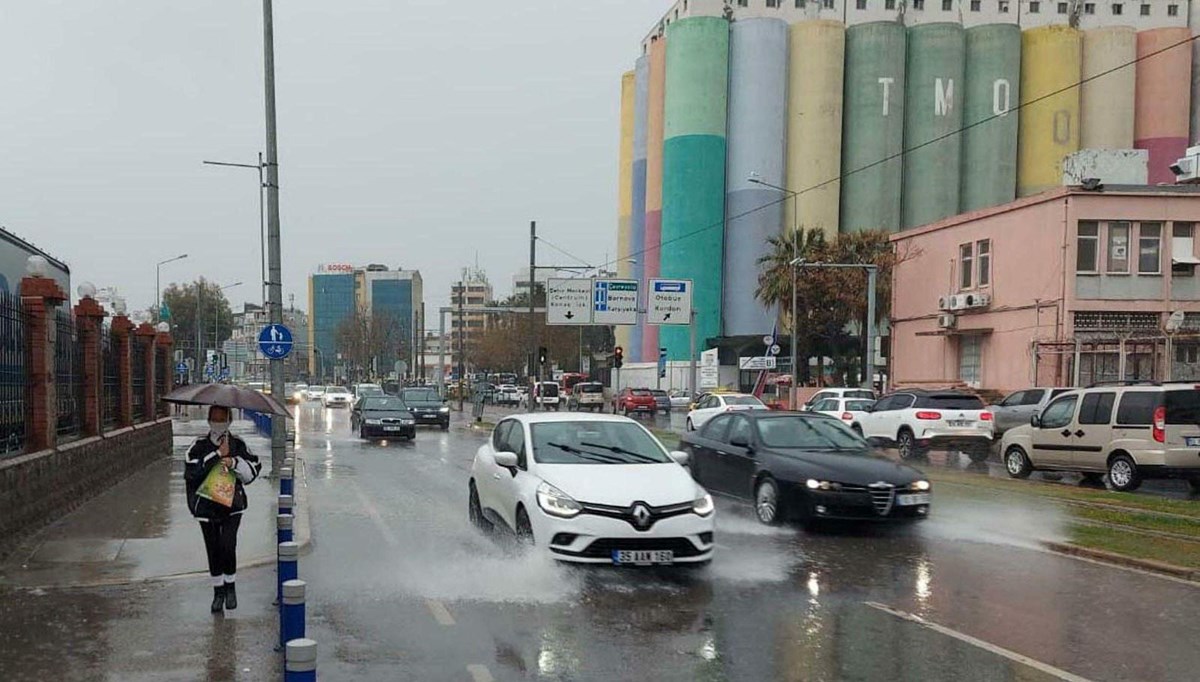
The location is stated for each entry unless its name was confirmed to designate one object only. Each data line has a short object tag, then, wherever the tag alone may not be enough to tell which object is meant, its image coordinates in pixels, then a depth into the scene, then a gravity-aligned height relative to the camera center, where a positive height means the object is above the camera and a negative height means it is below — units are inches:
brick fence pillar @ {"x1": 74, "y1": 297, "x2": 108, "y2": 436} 581.3 -31.8
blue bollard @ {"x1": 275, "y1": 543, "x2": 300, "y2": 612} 245.9 -62.9
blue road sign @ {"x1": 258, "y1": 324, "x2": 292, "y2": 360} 725.3 -25.3
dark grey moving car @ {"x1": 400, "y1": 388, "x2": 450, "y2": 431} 1469.0 -150.1
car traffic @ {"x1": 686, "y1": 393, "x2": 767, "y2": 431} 1254.6 -128.0
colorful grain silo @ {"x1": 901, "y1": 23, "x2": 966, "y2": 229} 2472.9 +470.1
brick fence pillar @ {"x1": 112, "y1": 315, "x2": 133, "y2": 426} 714.2 -46.6
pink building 1202.0 +30.5
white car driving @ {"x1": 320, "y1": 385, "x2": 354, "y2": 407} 2303.2 -213.3
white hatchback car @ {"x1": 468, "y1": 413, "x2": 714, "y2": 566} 339.3 -66.4
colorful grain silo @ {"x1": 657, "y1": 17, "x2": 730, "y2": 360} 2514.8 +389.7
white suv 893.8 -102.5
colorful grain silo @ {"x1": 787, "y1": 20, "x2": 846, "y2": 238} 2472.9 +466.3
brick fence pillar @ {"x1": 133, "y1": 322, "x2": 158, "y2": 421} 840.3 -50.1
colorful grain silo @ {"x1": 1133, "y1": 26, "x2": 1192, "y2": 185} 2464.3 +520.8
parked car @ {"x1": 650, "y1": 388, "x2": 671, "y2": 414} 2146.9 -199.9
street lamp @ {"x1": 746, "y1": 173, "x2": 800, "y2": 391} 1648.0 +118.1
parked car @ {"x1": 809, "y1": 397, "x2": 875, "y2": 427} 1089.4 -109.9
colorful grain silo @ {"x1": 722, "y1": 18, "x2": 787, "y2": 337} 2497.5 +423.8
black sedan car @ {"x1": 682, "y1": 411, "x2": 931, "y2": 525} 441.1 -75.7
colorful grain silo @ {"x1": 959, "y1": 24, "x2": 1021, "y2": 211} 2482.8 +491.3
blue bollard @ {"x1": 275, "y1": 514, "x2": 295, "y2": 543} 264.8 -59.3
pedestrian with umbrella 292.2 -52.2
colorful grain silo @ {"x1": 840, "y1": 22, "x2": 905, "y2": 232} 2466.8 +458.8
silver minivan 615.2 -80.7
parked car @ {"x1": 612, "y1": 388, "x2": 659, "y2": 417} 2027.6 -191.7
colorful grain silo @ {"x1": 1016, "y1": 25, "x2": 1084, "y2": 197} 2479.1 +506.3
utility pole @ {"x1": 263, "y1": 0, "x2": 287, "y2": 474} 716.0 +94.9
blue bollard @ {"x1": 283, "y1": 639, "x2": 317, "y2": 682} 134.3 -47.8
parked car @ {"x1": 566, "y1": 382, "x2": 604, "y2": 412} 2195.7 -194.1
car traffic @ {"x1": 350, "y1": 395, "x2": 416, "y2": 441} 1172.5 -134.7
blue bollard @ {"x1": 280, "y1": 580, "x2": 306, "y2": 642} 192.7 -58.7
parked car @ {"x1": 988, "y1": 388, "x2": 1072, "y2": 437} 988.6 -96.8
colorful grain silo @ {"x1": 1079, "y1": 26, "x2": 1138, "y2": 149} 2475.4 +544.9
